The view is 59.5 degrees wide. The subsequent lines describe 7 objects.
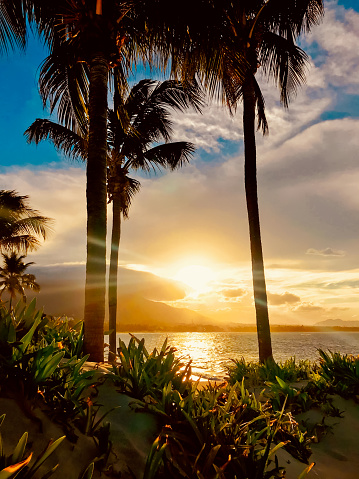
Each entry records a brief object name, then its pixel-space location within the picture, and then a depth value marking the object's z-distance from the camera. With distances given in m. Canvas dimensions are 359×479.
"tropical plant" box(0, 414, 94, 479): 1.67
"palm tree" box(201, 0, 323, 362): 8.53
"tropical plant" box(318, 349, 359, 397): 5.24
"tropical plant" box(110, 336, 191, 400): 3.12
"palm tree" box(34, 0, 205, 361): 4.84
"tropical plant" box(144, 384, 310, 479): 2.17
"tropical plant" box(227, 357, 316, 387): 6.47
